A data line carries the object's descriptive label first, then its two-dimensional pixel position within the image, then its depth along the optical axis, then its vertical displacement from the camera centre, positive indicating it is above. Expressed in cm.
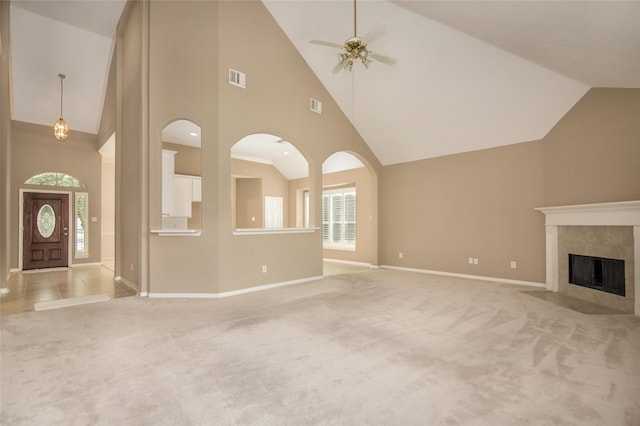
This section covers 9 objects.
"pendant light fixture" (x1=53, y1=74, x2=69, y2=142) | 610 +178
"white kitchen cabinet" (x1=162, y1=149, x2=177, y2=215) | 542 +65
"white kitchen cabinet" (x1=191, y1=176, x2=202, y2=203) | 738 +66
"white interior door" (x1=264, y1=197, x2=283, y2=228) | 975 +12
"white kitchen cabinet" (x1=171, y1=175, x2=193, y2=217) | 699 +50
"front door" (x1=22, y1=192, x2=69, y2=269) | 750 -35
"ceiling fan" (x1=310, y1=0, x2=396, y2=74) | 368 +211
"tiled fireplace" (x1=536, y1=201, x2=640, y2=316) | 385 -55
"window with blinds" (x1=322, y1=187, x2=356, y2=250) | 879 -9
